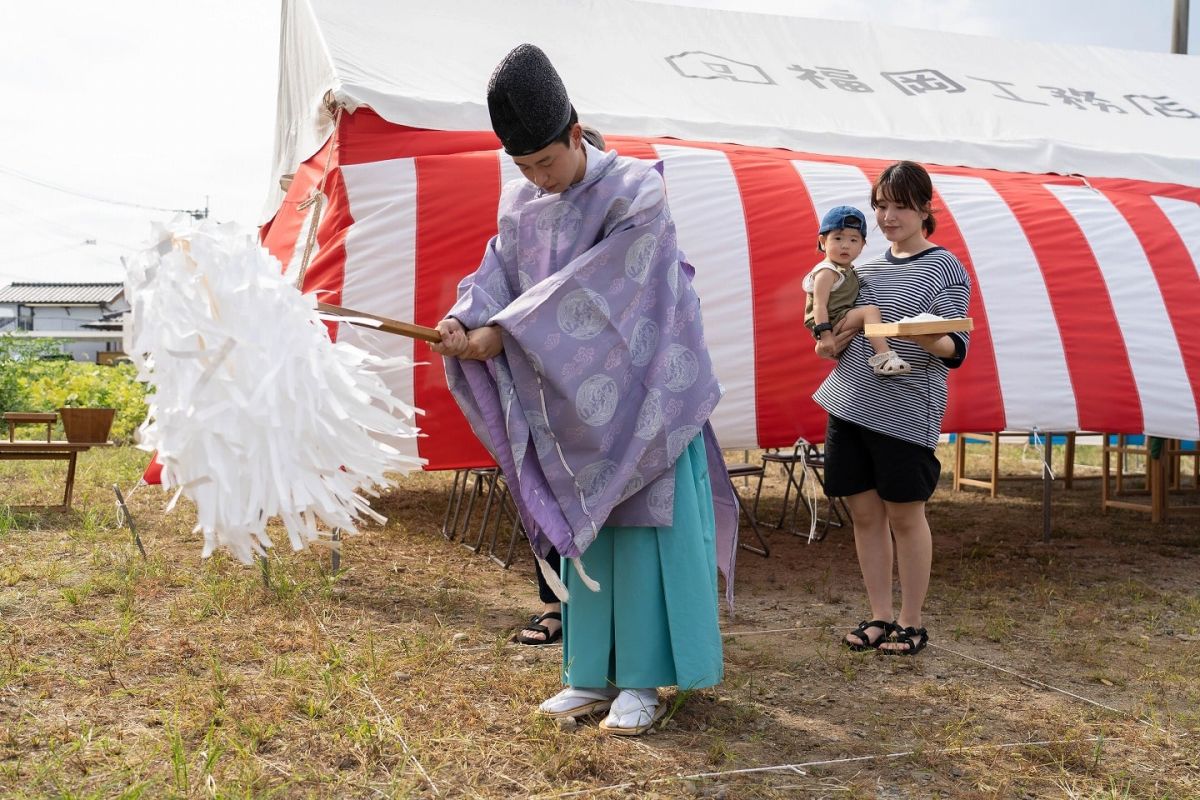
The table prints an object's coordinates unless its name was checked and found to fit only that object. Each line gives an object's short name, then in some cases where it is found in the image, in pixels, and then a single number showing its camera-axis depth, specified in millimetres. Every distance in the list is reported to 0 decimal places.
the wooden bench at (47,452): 4867
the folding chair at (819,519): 4781
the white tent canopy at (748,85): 4242
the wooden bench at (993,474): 6281
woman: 2682
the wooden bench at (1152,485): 5348
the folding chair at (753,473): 4344
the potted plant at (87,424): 5418
